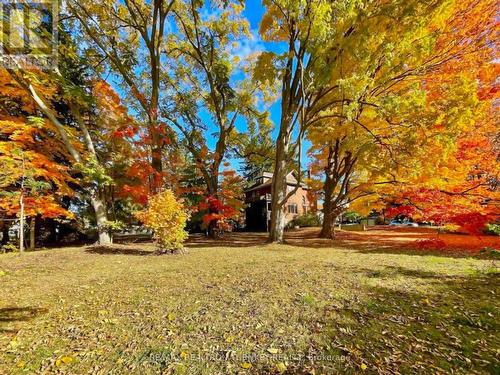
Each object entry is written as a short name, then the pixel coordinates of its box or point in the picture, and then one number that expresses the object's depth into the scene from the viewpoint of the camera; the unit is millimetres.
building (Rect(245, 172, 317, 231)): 27859
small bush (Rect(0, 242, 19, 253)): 9117
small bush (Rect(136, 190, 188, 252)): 8203
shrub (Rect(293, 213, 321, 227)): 24980
